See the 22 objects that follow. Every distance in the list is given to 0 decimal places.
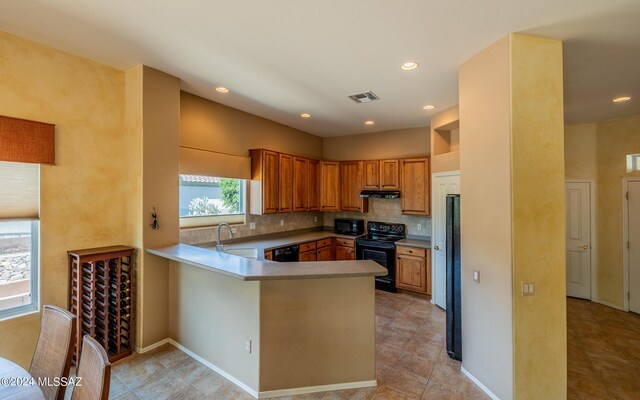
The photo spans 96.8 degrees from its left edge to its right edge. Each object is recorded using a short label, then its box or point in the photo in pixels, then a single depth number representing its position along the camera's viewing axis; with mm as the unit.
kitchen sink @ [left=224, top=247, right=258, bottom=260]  3911
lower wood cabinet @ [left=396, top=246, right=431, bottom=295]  4609
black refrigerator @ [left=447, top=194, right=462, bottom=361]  2945
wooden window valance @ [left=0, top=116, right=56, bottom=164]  2309
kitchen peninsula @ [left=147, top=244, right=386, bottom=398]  2312
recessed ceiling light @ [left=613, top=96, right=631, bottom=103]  3598
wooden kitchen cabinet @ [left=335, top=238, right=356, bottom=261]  5348
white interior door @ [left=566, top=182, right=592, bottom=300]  4762
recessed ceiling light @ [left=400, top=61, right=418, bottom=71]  2750
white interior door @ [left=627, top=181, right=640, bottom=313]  4219
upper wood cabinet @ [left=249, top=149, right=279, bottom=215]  4516
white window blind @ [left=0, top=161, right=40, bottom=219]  2363
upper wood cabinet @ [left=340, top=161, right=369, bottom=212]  5621
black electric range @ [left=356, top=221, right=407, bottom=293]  4953
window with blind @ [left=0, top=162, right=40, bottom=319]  2387
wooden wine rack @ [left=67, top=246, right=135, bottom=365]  2650
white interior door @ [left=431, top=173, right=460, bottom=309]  4188
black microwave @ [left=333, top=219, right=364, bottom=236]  5660
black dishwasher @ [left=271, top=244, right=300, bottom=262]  4270
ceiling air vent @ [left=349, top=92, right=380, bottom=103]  3620
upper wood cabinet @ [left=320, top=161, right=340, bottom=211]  5809
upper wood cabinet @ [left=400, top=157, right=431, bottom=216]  4852
